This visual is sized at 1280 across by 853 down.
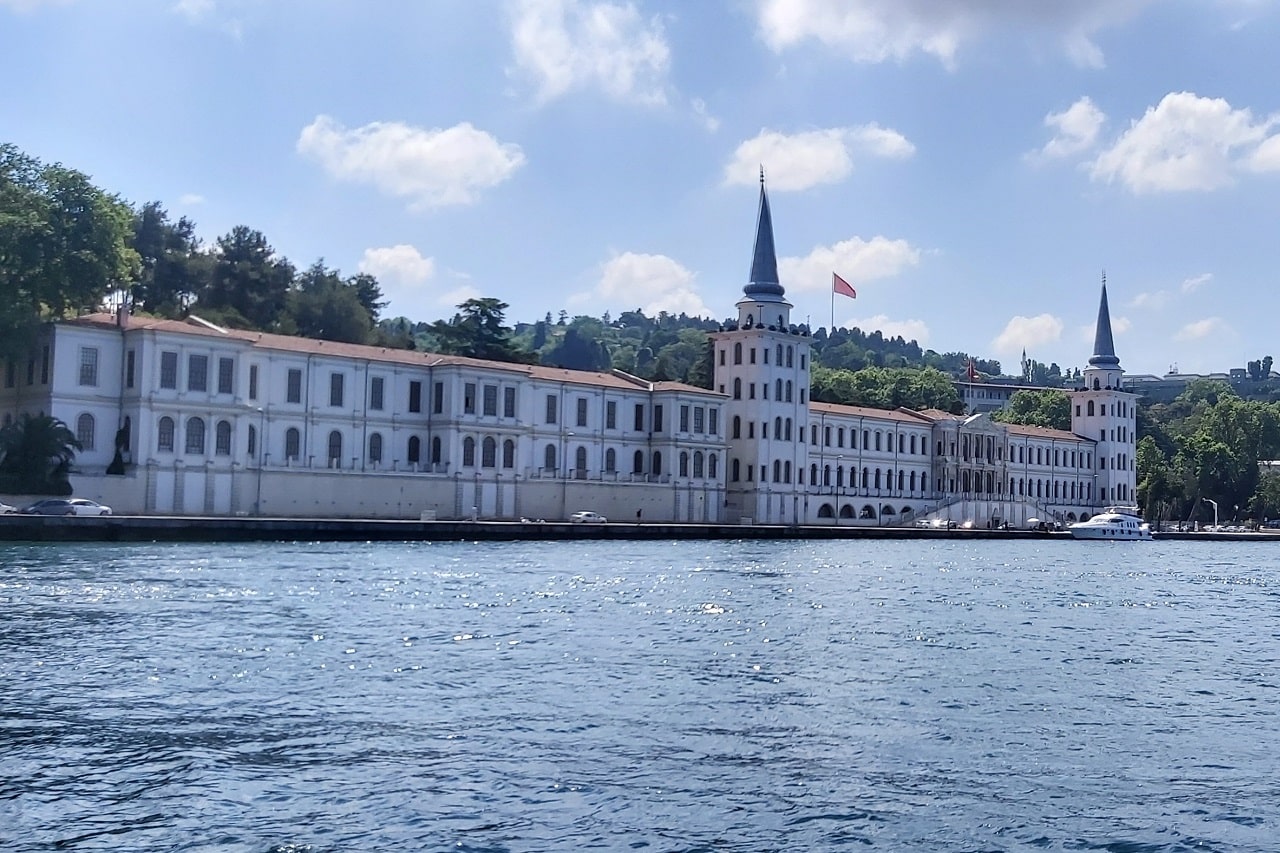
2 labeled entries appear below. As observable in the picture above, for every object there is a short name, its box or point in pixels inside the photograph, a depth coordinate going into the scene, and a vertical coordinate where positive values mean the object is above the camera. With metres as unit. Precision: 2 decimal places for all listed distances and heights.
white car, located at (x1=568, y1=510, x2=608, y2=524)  82.28 +0.48
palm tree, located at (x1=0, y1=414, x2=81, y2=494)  62.94 +2.55
